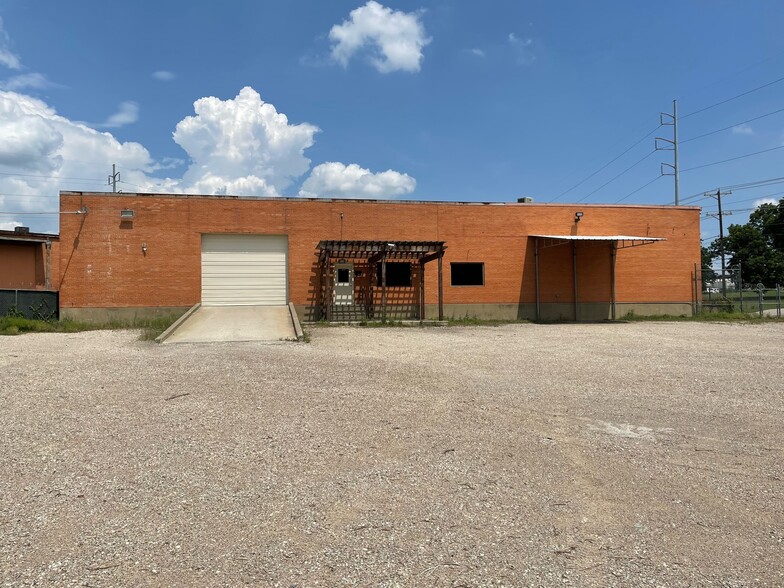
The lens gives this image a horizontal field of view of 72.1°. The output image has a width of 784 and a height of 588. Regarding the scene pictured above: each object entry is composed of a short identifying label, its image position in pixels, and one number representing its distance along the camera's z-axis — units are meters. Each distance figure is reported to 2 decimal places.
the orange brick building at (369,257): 20.98
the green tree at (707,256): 68.75
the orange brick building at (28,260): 25.38
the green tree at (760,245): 56.61
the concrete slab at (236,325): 15.53
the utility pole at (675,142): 48.53
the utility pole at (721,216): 54.08
